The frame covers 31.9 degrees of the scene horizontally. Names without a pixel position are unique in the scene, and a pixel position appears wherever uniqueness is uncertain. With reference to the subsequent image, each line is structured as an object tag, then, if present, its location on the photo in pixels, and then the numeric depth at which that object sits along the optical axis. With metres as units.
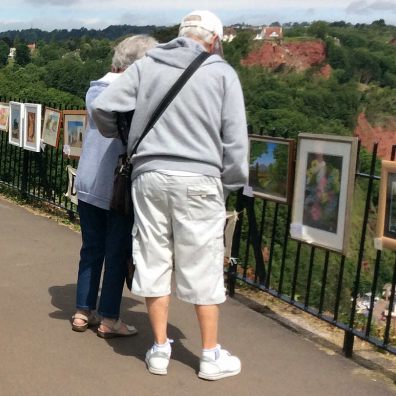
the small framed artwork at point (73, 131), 7.04
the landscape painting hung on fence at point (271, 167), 4.52
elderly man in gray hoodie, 3.14
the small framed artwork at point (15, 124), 8.33
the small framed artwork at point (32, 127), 7.93
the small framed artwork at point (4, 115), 8.88
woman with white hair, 3.63
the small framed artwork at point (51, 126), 7.57
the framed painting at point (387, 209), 3.68
